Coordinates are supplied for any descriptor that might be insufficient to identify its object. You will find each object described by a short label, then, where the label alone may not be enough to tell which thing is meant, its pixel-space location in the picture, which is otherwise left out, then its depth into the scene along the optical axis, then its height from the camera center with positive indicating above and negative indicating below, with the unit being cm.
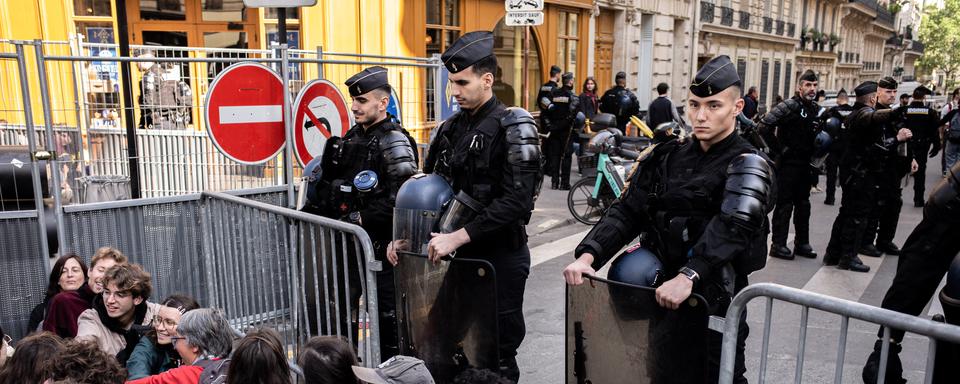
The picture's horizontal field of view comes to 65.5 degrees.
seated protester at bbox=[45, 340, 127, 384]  290 -117
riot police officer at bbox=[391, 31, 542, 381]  339 -50
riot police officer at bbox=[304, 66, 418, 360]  415 -60
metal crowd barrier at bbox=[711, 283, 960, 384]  208 -74
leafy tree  6638 +217
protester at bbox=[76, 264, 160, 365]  400 -134
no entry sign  475 -32
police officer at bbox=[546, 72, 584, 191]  1158 -86
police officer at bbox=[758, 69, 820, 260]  716 -74
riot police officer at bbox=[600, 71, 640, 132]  1320 -67
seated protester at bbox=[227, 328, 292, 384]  277 -110
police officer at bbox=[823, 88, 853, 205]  830 -65
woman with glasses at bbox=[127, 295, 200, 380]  381 -146
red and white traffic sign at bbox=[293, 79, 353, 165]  516 -37
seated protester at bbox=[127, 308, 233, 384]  325 -124
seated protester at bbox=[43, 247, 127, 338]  418 -133
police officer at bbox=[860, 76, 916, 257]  717 -115
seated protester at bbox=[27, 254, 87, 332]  430 -121
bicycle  936 -146
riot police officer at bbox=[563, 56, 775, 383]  272 -56
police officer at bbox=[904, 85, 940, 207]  848 -77
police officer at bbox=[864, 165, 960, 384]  314 -88
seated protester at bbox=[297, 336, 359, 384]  271 -108
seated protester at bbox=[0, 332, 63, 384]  294 -118
